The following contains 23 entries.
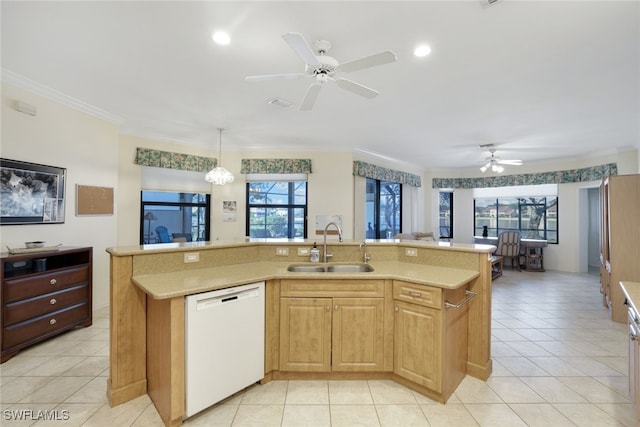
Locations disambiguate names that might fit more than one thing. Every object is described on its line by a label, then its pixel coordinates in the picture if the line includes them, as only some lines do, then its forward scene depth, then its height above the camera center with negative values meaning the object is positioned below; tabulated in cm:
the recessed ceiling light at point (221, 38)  215 +137
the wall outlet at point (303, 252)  289 -36
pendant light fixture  439 +61
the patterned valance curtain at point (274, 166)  552 +98
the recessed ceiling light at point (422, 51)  229 +136
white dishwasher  186 -89
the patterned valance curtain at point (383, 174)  577 +98
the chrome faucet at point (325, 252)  279 -35
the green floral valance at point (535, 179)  593 +97
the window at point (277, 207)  571 +18
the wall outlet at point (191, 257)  247 -36
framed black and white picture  283 +23
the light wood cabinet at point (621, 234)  360 -20
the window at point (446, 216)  831 +4
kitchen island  201 -77
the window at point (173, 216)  491 -1
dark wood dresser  263 -81
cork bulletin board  356 +20
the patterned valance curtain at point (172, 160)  466 +97
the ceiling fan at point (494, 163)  557 +109
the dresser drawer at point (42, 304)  264 -90
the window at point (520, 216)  712 +5
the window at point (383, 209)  659 +21
